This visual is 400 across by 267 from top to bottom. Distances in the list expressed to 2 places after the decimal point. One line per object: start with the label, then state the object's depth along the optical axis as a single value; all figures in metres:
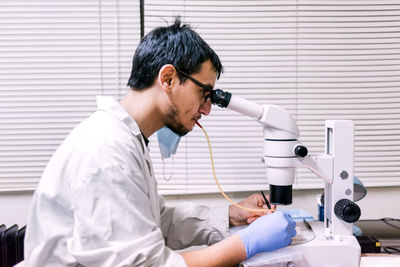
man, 0.80
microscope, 1.01
